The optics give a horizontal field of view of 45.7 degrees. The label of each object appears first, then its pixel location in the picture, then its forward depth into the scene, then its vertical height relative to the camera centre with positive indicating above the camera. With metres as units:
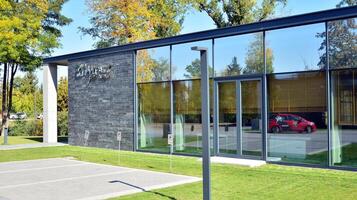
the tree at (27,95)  50.72 +2.52
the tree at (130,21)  31.41 +7.19
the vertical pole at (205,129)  7.72 -0.30
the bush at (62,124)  31.30 -0.78
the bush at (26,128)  33.41 -1.15
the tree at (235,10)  34.91 +8.57
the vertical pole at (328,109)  12.44 +0.07
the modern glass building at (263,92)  12.35 +0.71
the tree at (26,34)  26.33 +5.40
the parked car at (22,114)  71.34 -0.06
